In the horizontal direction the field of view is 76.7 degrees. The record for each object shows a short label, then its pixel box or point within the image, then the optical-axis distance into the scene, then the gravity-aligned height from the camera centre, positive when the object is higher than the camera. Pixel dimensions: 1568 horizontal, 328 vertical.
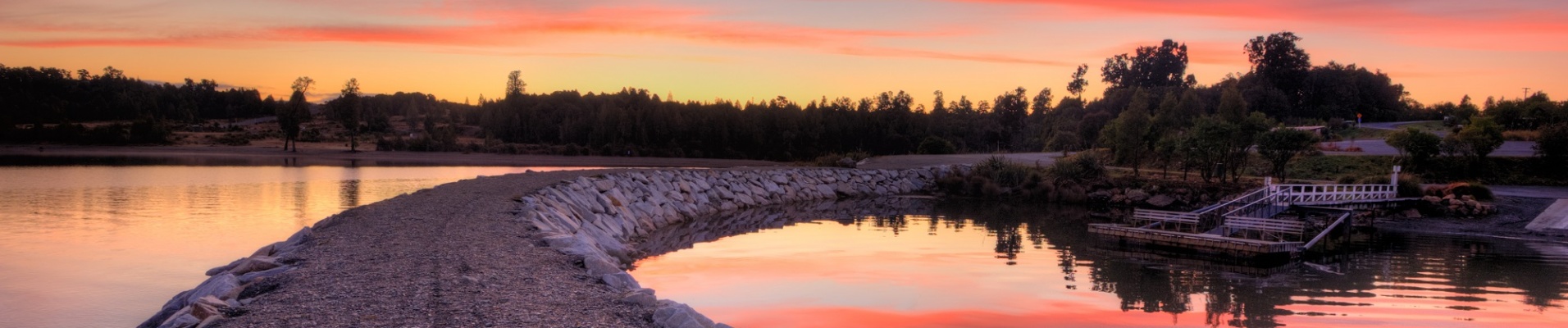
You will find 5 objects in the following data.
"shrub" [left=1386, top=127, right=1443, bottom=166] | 33.19 -0.10
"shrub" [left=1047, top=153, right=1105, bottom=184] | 35.16 -1.22
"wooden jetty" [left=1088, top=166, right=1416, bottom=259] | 19.41 -1.94
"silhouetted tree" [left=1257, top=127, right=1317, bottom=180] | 29.89 -0.15
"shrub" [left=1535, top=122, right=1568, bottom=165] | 33.00 +0.01
